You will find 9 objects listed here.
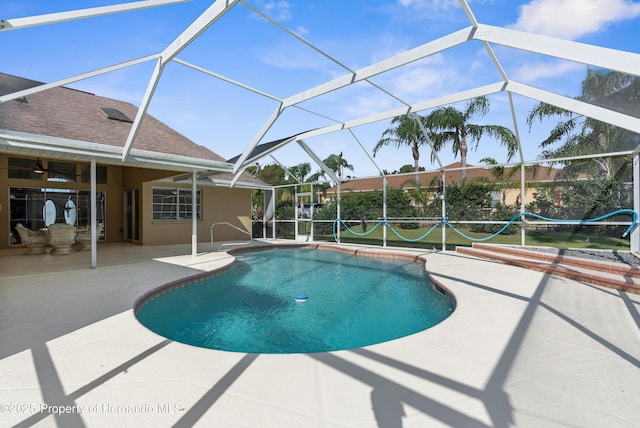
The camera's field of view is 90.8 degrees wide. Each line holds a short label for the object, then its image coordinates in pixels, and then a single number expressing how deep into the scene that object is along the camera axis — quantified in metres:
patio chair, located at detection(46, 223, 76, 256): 9.02
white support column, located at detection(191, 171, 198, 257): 8.81
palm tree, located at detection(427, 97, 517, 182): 16.45
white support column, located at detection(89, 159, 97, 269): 7.09
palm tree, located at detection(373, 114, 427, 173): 19.50
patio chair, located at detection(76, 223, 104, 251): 10.32
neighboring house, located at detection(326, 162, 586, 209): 9.30
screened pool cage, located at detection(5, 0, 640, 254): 5.04
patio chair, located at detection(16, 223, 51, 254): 9.16
